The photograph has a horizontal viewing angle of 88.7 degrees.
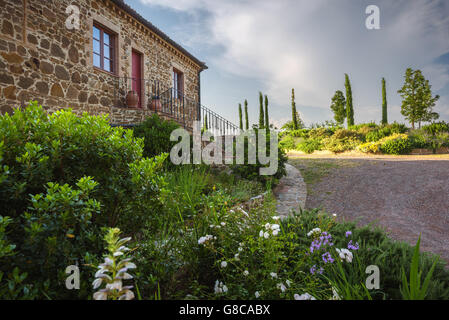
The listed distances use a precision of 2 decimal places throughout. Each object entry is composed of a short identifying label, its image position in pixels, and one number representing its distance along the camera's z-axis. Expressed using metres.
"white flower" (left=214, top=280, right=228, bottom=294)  1.66
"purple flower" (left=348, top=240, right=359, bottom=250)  1.82
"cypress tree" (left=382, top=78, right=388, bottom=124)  18.20
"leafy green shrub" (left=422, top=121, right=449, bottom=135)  11.96
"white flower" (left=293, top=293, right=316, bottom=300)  1.46
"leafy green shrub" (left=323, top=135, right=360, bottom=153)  12.14
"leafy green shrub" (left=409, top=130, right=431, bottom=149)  10.73
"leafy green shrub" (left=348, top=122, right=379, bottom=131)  14.38
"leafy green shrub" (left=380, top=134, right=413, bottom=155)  10.55
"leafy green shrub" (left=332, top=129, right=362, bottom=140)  13.12
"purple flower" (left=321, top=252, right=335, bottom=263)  1.70
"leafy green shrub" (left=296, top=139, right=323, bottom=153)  13.34
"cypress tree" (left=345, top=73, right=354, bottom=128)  18.67
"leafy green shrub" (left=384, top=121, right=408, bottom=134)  12.83
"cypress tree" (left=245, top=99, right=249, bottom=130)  28.42
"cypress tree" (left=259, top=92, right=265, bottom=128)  24.96
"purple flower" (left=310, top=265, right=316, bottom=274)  1.70
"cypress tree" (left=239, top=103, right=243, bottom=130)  29.08
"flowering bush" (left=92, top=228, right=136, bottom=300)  1.01
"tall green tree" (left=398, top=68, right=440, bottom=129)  19.56
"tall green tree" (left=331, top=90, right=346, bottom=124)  22.72
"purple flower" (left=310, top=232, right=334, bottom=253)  1.81
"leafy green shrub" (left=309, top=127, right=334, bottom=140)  14.41
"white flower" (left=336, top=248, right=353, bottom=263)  1.63
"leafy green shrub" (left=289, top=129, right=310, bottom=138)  15.70
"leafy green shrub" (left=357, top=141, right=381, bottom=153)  10.85
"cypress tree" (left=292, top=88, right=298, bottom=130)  21.58
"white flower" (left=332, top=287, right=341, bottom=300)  1.42
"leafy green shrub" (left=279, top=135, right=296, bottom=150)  14.70
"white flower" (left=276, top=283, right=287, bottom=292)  1.54
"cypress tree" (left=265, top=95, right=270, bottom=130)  24.70
